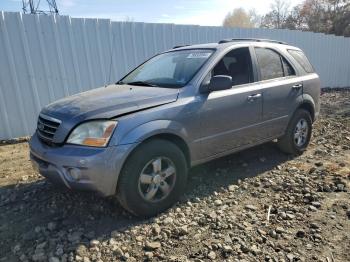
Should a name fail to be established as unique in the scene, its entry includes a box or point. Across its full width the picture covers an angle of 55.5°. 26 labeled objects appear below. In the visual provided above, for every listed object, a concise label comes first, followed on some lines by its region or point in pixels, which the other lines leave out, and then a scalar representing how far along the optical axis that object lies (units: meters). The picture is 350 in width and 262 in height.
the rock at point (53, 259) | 2.87
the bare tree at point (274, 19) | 45.30
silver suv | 3.20
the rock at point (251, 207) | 3.72
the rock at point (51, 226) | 3.36
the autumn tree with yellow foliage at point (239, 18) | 56.39
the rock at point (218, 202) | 3.83
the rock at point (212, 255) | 2.88
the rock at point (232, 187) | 4.22
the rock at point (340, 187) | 4.11
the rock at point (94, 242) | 3.08
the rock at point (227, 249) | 2.96
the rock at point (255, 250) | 2.93
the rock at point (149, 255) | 2.92
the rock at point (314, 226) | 3.31
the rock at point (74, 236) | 3.16
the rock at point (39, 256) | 2.91
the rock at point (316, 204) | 3.74
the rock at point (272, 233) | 3.19
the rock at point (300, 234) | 3.17
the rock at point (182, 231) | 3.25
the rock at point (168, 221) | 3.43
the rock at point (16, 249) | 3.03
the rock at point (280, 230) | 3.25
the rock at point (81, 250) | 2.96
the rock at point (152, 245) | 3.04
